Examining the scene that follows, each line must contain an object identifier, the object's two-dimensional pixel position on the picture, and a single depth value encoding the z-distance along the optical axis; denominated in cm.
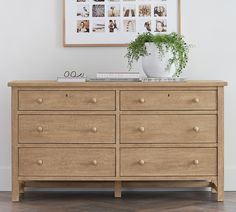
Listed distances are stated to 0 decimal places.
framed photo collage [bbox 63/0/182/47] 470
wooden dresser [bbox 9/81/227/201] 427
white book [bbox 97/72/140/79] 436
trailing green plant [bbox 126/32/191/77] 437
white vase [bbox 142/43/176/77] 438
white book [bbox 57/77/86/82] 431
